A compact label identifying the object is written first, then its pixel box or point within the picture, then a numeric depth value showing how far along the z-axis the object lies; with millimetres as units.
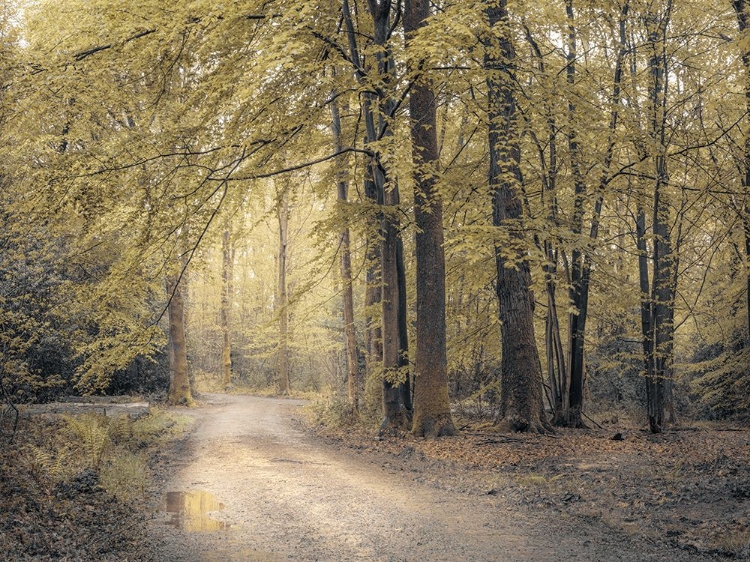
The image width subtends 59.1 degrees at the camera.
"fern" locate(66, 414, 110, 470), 9527
